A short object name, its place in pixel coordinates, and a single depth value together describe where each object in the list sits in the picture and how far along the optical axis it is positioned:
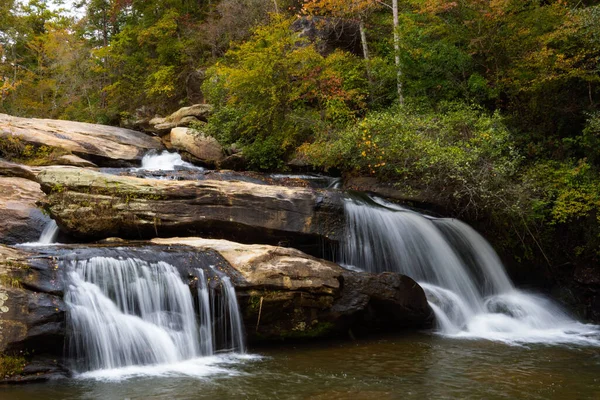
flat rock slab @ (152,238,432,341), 7.53
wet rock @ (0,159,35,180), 10.97
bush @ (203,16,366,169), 15.49
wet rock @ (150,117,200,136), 19.06
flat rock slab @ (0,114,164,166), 14.50
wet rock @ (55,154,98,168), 13.74
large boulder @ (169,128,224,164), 16.91
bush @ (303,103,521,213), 11.53
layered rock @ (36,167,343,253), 8.83
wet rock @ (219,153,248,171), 16.16
